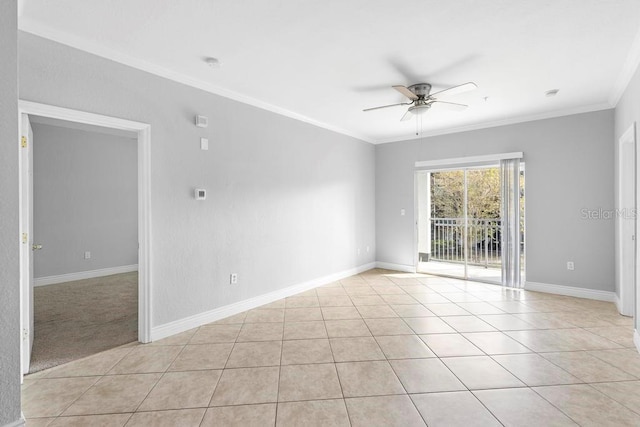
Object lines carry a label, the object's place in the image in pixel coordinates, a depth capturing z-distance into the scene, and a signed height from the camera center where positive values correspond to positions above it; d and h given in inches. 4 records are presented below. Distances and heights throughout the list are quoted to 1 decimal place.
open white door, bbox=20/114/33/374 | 95.7 -7.0
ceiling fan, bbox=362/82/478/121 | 128.1 +50.3
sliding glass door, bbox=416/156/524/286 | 198.1 -8.2
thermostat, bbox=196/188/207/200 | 135.4 +8.7
